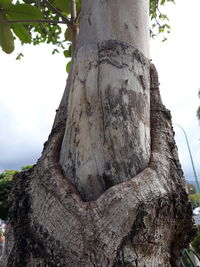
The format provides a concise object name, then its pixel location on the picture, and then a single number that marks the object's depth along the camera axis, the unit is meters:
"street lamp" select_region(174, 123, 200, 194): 22.60
